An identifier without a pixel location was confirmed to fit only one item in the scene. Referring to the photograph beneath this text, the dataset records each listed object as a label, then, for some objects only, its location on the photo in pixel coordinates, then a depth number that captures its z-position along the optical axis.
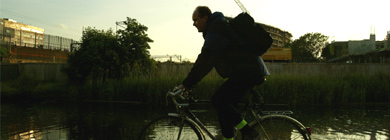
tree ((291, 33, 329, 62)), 86.19
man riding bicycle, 3.04
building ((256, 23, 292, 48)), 120.81
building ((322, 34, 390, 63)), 44.54
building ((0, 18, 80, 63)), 30.16
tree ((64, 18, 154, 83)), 15.25
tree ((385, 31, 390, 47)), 44.91
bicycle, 3.24
